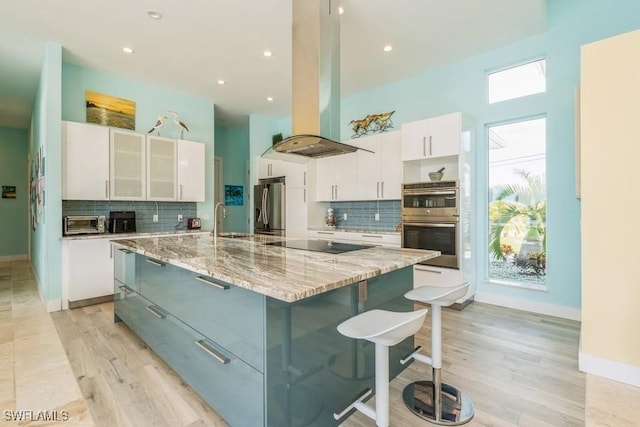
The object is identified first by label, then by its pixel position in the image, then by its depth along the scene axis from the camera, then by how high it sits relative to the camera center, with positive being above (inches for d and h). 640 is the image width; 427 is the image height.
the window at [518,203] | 135.9 +4.1
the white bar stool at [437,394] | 65.1 -45.1
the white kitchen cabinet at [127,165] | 157.6 +25.3
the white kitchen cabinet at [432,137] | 137.1 +36.2
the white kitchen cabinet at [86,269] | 138.7 -27.9
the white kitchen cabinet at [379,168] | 161.9 +25.0
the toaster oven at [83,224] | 144.3 -6.6
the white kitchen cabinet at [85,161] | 143.3 +24.9
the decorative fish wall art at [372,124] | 176.9 +54.1
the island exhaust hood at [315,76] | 100.8 +47.5
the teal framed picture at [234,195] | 279.9 +15.7
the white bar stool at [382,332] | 46.3 -19.3
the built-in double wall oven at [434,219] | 135.7 -3.6
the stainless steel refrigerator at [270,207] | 211.8 +3.3
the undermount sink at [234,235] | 120.6 -10.2
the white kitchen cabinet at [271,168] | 215.3 +32.5
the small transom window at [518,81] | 134.6 +61.8
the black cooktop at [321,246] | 86.1 -11.0
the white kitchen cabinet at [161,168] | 170.9 +25.7
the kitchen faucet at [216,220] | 111.2 -3.4
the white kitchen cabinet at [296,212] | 198.7 -0.5
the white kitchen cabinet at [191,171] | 184.4 +25.8
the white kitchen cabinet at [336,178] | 183.6 +21.8
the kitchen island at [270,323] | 50.0 -22.9
